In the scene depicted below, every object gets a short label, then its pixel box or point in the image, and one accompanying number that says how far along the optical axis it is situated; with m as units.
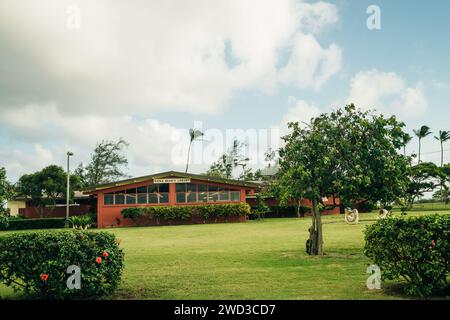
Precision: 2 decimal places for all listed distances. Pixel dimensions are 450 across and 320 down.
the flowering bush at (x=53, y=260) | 6.70
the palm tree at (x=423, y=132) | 60.50
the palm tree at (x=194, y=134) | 56.64
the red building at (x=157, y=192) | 33.72
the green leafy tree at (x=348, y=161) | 11.02
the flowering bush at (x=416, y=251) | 6.57
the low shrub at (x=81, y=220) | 31.93
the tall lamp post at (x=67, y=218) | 33.34
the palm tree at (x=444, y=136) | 62.31
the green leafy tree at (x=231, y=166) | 60.54
